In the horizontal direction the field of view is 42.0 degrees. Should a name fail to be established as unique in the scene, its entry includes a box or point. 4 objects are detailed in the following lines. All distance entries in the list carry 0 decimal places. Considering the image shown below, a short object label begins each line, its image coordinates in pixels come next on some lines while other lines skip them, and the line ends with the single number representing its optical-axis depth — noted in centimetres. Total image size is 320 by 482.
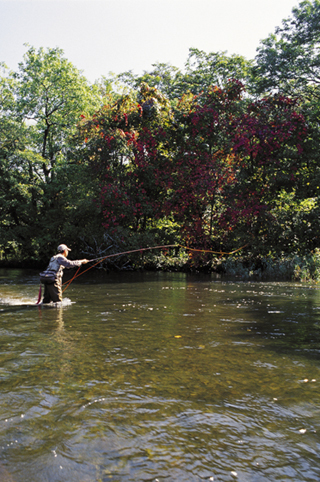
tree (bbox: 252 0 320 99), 2153
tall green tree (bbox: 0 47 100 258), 2789
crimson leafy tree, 2058
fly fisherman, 1097
